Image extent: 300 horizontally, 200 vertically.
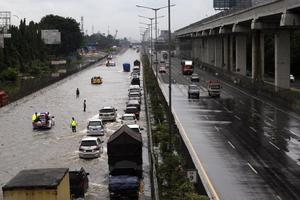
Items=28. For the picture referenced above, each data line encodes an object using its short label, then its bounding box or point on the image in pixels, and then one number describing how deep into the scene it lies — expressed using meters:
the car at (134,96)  62.92
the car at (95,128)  41.59
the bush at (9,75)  89.50
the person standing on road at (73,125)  44.00
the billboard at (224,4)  148.00
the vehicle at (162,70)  116.84
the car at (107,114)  49.60
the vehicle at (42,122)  46.72
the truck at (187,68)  111.25
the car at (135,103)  53.62
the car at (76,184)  23.91
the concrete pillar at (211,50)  131.20
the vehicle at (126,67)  135.50
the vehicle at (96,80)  99.31
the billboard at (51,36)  145.00
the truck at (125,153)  26.41
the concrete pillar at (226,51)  112.92
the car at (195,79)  92.76
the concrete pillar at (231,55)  109.69
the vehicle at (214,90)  68.12
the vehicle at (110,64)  166.88
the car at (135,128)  37.63
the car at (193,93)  67.44
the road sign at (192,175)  22.26
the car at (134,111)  50.53
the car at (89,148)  33.50
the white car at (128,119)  45.21
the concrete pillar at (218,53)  119.69
